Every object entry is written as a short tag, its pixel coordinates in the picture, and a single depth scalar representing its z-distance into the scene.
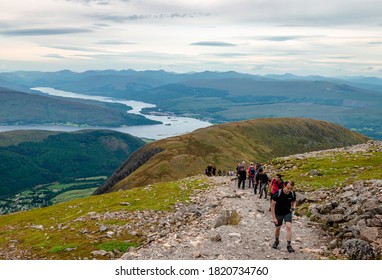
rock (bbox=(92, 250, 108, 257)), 22.42
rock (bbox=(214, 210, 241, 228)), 22.94
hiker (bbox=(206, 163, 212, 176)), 55.40
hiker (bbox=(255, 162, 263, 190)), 35.59
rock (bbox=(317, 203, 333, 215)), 24.14
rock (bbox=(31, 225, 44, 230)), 32.35
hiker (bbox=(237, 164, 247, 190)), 40.28
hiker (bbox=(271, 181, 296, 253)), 18.20
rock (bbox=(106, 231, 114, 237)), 26.12
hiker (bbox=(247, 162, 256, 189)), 39.22
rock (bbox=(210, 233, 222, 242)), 19.63
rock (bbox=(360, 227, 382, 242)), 17.67
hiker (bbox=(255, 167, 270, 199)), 33.41
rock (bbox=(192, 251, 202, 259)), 17.63
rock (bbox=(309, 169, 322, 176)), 38.59
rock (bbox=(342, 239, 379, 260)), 16.33
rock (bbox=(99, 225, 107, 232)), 27.31
